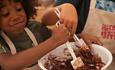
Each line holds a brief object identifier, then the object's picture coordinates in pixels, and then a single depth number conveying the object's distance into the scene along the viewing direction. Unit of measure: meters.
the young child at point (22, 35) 0.83
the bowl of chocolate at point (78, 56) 0.89
